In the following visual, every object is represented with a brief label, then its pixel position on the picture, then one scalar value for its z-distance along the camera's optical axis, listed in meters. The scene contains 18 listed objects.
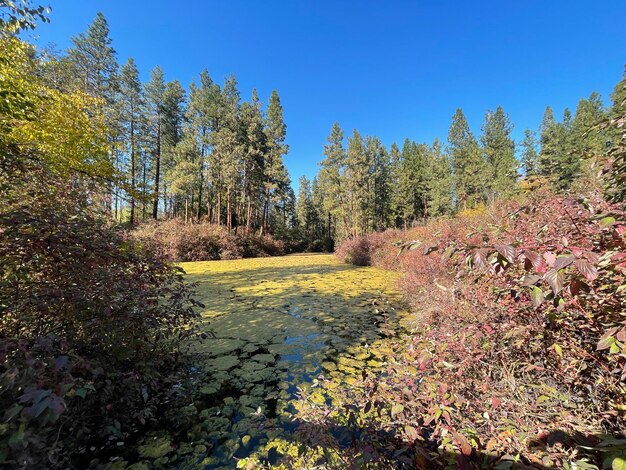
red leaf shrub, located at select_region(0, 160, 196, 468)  1.89
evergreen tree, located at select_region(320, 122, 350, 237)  28.75
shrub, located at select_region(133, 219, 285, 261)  16.50
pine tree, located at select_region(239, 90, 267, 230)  25.00
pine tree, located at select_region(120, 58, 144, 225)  21.77
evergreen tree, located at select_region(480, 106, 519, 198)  33.75
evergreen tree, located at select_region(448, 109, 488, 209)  31.97
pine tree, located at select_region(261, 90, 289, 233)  26.69
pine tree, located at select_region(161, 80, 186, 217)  25.50
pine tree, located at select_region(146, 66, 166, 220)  24.12
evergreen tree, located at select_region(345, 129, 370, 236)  28.78
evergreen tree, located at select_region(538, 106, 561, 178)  33.38
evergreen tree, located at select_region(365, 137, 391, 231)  34.91
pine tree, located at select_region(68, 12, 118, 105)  19.16
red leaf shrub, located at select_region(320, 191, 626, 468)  1.11
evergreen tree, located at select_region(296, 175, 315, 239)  44.57
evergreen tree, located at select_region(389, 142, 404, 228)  35.38
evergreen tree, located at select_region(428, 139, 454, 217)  30.98
